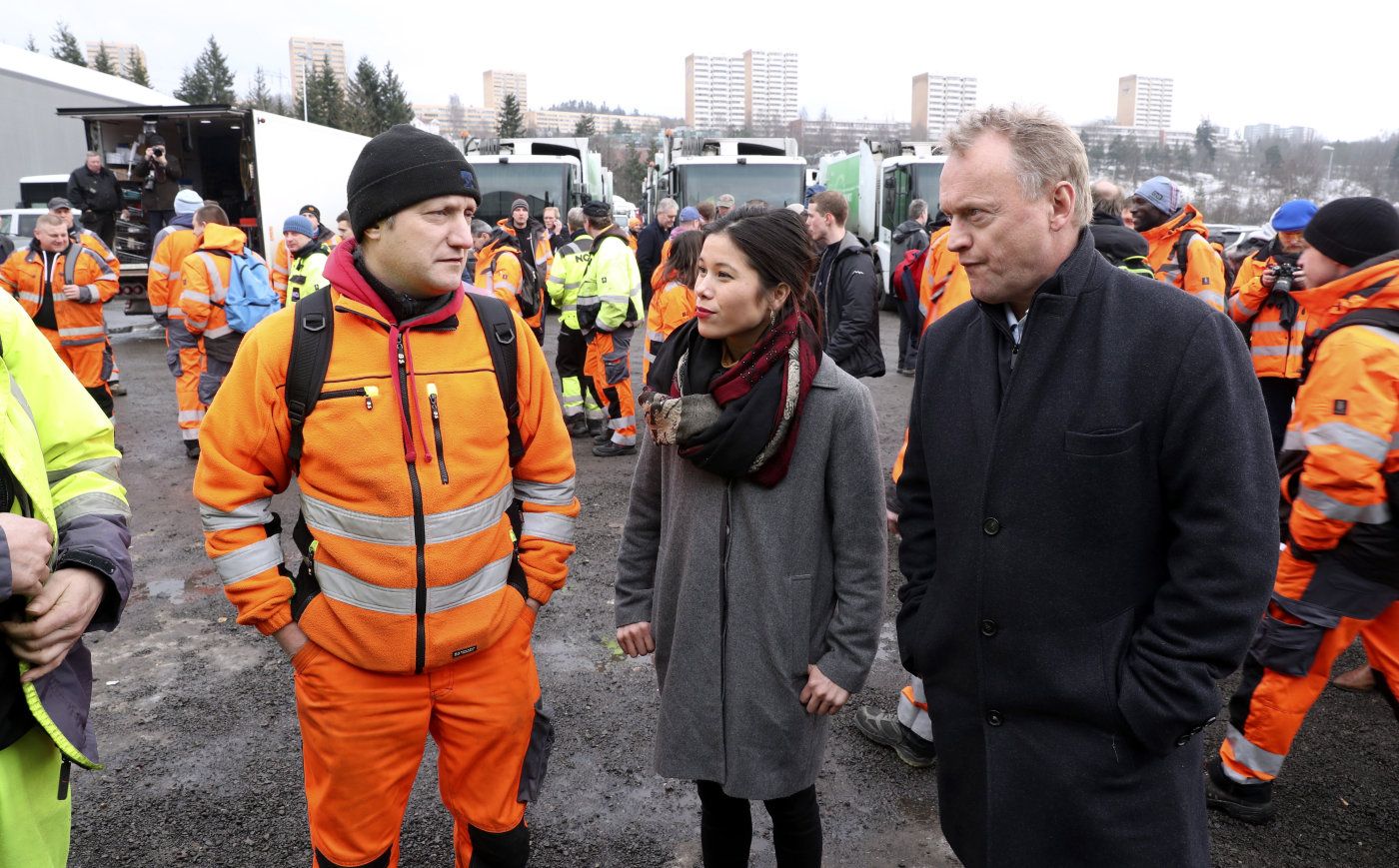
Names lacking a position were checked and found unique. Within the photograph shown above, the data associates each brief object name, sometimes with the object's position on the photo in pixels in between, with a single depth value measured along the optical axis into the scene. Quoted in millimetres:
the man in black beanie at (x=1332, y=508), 2686
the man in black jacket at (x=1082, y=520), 1585
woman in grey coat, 2232
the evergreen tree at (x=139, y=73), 58188
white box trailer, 14211
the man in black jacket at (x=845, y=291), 5629
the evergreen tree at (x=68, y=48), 57750
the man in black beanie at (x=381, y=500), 2113
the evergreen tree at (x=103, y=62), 56688
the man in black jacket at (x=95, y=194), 14992
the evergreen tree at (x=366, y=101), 43250
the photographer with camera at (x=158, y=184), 15547
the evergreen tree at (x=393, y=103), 44125
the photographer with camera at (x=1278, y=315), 5789
